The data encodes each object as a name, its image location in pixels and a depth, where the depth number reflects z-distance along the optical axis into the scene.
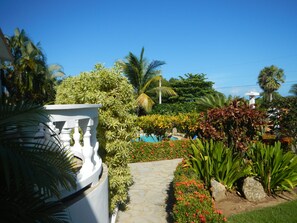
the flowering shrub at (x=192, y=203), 4.59
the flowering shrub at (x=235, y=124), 7.72
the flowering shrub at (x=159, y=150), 13.66
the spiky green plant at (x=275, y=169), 6.84
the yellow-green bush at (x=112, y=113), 6.35
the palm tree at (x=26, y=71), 20.81
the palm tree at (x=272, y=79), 57.44
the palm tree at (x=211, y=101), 11.24
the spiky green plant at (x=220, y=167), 6.95
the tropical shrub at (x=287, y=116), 10.07
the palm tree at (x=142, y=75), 27.97
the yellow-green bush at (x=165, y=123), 15.92
